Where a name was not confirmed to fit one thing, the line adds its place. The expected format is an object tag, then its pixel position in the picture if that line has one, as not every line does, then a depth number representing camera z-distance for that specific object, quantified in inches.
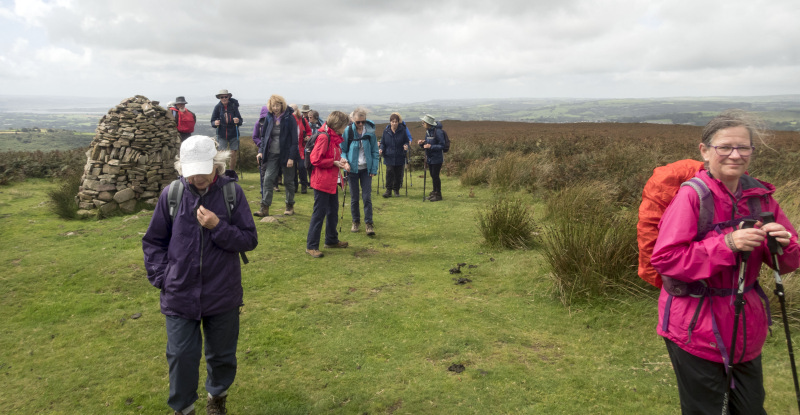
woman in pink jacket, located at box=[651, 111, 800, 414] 85.3
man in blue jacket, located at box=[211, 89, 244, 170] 459.8
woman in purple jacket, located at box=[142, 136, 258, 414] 117.0
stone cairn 383.6
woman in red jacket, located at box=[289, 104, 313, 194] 410.6
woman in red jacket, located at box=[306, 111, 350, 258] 272.7
